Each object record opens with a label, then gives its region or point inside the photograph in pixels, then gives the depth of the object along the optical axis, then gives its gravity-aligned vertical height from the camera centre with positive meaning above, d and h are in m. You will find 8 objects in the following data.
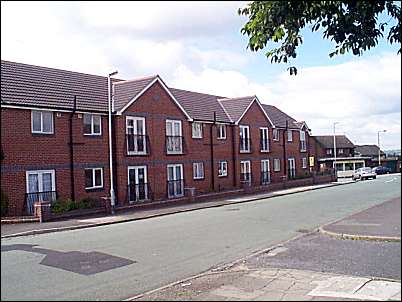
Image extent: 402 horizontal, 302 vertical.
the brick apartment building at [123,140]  20.06 +1.30
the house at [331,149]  68.71 +1.47
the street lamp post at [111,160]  21.09 +0.21
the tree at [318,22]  4.79 +1.42
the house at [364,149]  77.27 +1.16
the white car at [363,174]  29.49 -1.15
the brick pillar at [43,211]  17.95 -1.64
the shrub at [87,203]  20.87 -1.64
